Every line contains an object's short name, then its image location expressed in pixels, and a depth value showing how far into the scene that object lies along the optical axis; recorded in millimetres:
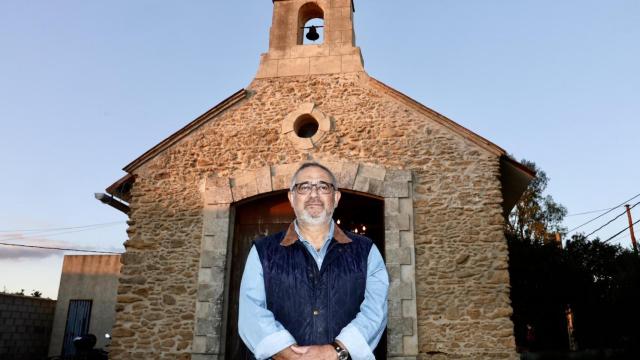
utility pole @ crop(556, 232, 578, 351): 14938
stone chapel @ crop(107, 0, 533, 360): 6746
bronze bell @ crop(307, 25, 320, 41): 9023
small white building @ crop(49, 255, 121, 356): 15000
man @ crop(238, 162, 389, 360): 2061
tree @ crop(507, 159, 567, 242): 20344
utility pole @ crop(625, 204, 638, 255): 17880
